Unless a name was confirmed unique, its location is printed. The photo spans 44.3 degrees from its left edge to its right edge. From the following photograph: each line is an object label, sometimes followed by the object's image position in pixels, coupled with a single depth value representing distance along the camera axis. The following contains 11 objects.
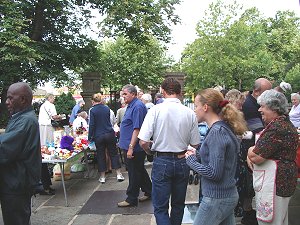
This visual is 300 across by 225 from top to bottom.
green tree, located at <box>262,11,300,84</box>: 35.34
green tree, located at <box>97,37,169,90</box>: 30.81
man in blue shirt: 5.46
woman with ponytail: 2.67
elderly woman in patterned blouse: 3.11
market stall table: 5.82
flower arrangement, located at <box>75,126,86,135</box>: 8.61
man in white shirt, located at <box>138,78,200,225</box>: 3.85
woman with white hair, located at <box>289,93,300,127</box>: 8.12
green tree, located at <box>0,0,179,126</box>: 14.86
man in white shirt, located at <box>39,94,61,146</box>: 9.30
